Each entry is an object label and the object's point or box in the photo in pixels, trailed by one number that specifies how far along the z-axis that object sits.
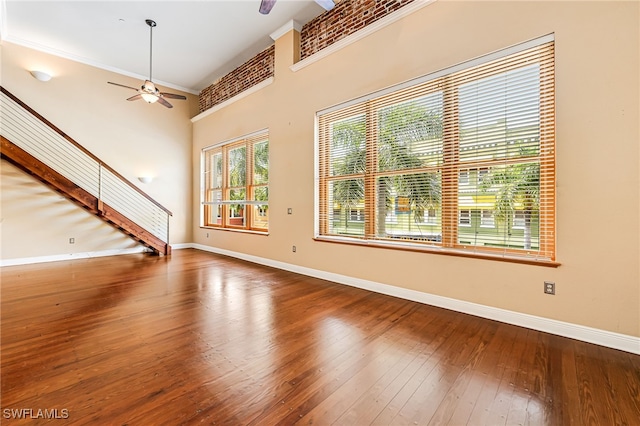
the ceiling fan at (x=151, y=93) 4.59
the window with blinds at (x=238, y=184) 5.80
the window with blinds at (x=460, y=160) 2.65
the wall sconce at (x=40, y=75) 5.40
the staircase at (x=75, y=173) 4.93
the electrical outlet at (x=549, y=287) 2.51
